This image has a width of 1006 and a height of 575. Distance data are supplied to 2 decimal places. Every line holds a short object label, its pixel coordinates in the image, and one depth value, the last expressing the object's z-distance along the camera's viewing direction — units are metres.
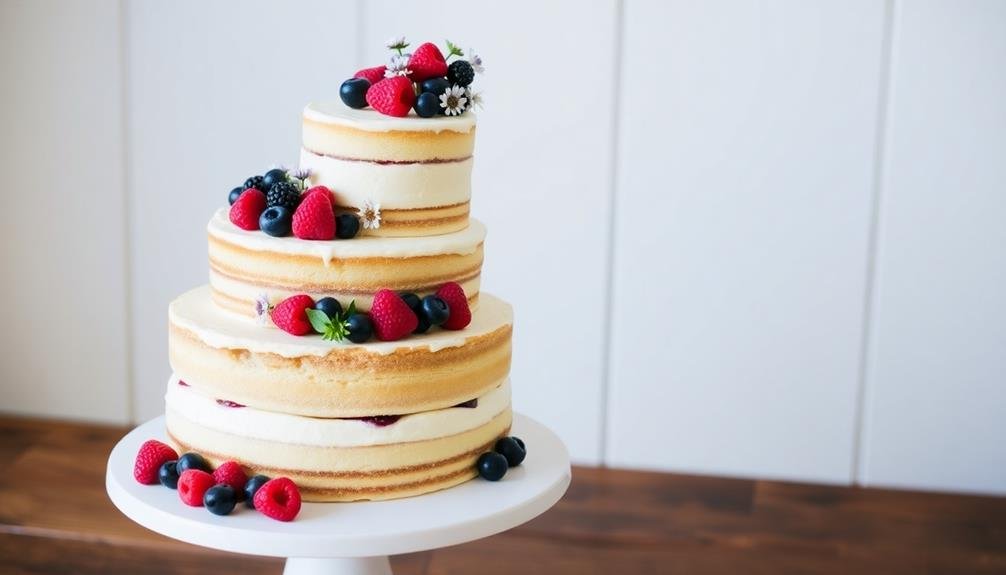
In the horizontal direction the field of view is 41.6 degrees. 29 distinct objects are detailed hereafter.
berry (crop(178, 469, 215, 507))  1.28
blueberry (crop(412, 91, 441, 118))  1.36
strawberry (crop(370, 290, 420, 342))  1.29
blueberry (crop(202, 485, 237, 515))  1.26
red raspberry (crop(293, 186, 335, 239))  1.31
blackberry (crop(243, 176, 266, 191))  1.40
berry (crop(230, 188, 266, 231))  1.37
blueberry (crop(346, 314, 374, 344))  1.29
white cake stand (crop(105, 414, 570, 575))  1.22
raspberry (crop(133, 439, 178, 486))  1.34
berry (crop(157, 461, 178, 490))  1.34
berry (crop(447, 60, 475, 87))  1.40
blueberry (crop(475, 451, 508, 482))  1.38
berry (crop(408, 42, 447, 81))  1.38
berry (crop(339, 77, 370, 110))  1.39
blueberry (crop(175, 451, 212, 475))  1.33
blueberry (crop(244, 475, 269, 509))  1.29
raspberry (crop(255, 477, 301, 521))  1.26
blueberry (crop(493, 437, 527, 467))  1.42
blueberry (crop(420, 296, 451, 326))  1.32
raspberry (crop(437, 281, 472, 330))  1.35
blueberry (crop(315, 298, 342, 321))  1.30
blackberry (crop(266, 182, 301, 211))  1.34
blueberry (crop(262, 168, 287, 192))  1.38
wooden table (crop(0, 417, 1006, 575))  2.33
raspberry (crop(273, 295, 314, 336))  1.31
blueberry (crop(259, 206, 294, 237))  1.33
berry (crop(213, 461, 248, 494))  1.31
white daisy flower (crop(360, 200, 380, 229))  1.35
